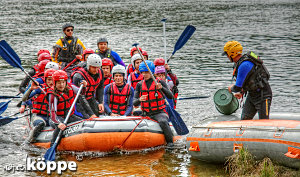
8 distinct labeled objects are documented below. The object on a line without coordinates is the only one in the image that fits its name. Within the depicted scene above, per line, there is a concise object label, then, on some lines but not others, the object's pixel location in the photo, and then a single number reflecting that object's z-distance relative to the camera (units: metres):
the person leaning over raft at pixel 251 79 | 13.47
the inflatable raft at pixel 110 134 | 15.45
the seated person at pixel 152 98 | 15.98
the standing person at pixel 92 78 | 17.09
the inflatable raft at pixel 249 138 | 12.22
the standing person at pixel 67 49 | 22.37
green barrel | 15.10
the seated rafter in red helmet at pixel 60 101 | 15.55
